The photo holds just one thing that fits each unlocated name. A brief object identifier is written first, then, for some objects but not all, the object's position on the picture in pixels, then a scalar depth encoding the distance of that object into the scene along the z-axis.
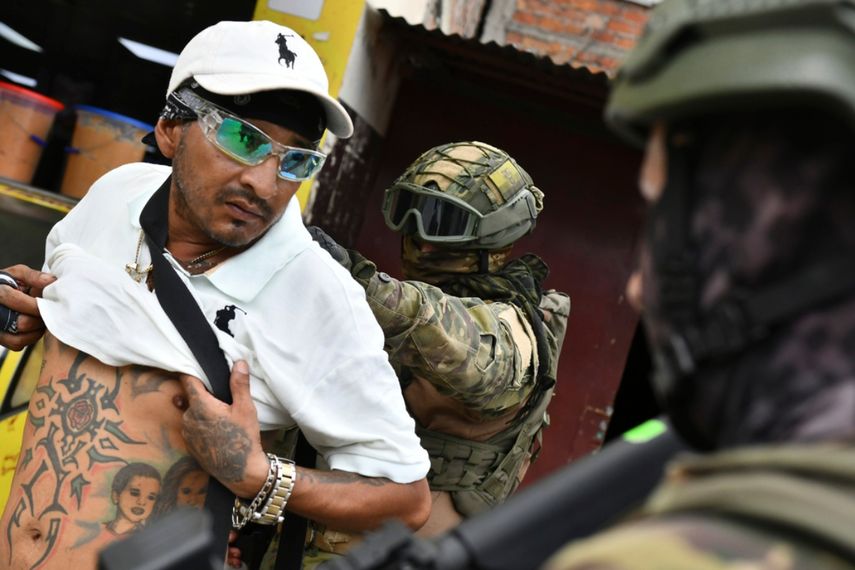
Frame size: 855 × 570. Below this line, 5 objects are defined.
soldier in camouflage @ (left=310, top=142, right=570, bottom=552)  3.02
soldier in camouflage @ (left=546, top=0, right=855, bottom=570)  0.90
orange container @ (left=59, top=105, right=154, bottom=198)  5.00
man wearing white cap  2.32
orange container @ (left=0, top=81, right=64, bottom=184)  4.87
